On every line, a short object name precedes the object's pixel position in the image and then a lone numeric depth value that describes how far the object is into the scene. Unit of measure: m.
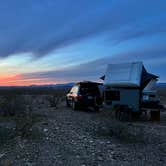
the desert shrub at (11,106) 9.46
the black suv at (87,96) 11.27
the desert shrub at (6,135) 5.02
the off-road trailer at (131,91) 8.53
